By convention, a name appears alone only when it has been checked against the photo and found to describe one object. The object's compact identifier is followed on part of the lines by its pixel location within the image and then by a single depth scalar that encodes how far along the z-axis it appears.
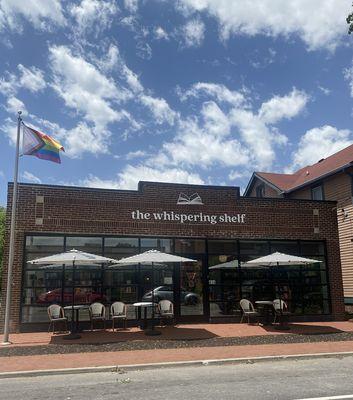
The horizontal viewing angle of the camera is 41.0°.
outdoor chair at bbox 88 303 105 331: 15.36
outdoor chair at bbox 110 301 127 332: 15.52
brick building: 15.71
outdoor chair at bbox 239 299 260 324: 16.43
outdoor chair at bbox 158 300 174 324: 15.57
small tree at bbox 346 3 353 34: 14.76
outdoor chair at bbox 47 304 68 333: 14.60
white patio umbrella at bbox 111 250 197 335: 14.11
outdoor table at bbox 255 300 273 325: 16.34
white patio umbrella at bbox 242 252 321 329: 15.31
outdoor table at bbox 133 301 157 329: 14.59
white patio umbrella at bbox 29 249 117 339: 13.45
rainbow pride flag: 14.55
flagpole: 13.01
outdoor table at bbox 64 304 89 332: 14.17
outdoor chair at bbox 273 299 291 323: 15.73
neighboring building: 20.97
